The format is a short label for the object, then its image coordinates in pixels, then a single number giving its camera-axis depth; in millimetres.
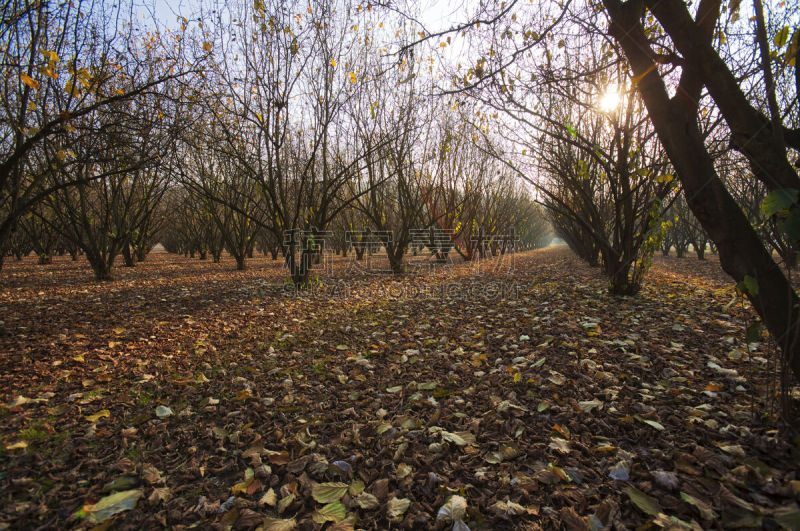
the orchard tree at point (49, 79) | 3318
